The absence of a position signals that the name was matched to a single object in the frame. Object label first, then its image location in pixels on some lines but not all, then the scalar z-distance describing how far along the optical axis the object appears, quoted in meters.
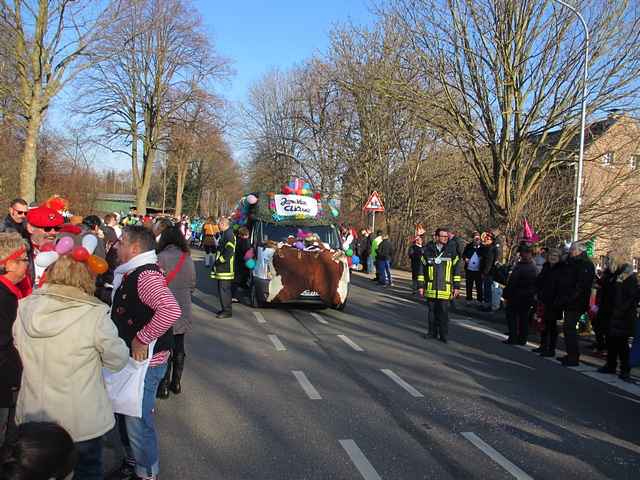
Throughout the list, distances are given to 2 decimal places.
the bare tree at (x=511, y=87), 16.44
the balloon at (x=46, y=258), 3.78
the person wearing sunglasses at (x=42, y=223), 6.72
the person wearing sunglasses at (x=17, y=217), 8.12
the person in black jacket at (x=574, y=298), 9.07
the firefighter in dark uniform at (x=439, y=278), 10.13
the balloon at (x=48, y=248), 4.20
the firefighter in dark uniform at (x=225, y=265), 11.08
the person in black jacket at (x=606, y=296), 8.68
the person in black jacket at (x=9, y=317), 3.84
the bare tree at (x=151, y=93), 34.28
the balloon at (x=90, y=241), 6.86
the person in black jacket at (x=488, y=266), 14.12
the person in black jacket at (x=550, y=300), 9.59
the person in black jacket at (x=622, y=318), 8.13
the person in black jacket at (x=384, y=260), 19.06
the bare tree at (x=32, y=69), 19.28
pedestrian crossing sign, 21.89
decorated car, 12.30
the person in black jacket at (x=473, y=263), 14.84
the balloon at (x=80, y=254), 3.38
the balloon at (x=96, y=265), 3.47
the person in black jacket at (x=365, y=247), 24.08
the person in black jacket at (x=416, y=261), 17.20
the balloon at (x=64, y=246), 3.54
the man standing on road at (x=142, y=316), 4.12
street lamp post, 14.66
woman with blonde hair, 3.21
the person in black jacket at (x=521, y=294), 10.37
